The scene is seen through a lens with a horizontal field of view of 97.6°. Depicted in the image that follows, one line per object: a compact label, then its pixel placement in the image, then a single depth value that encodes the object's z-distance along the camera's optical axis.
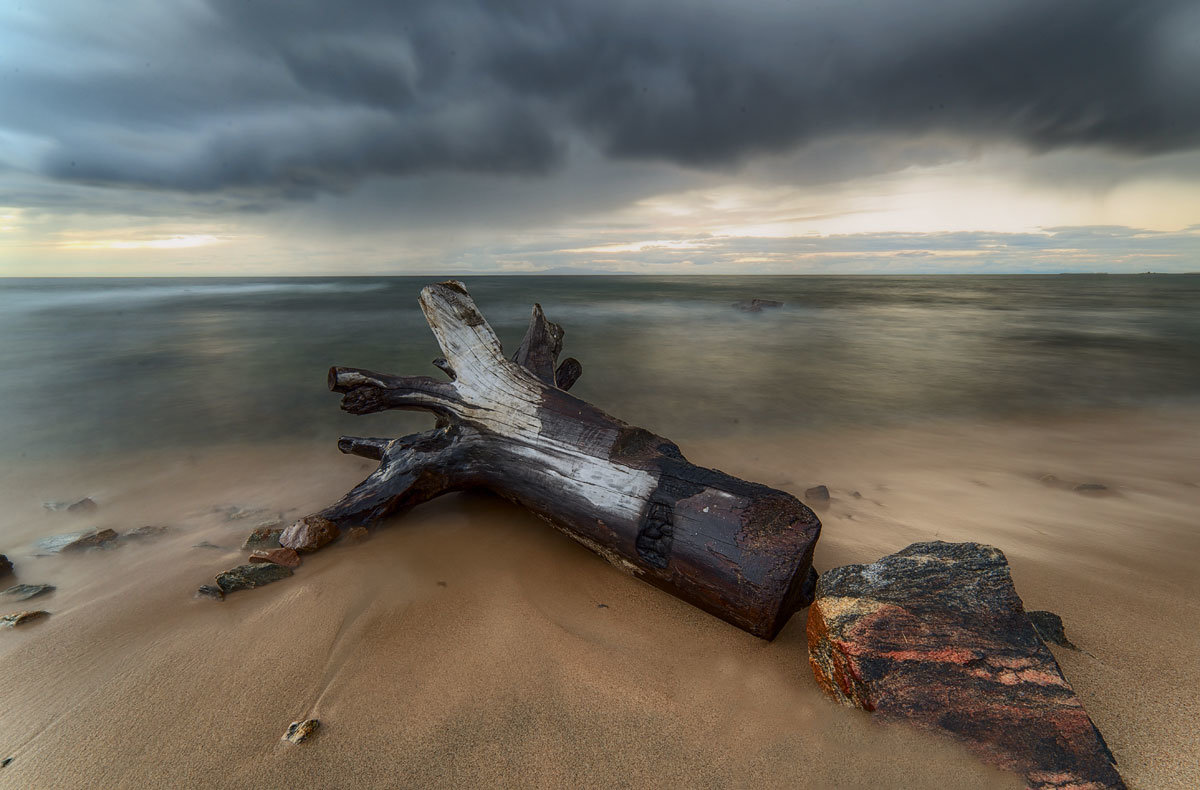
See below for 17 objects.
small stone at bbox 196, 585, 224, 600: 2.93
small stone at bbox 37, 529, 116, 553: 3.70
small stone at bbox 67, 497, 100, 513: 4.50
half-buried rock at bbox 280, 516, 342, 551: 3.37
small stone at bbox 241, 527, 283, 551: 3.52
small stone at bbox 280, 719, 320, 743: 1.96
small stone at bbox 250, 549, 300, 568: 3.21
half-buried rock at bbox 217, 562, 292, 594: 2.95
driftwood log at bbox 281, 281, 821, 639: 2.46
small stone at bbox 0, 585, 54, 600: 3.05
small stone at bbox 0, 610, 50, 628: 2.73
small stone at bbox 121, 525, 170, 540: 3.91
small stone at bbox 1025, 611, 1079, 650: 2.31
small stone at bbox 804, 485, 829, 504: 4.33
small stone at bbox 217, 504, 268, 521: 4.22
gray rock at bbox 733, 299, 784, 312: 27.42
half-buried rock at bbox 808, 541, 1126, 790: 1.68
